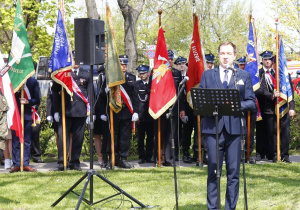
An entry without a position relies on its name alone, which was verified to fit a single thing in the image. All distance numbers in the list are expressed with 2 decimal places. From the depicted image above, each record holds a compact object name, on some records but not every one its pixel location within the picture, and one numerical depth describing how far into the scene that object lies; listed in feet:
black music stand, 20.74
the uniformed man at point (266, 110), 41.78
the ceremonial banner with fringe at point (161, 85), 40.14
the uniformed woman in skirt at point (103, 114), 39.83
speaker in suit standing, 22.53
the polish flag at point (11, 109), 34.99
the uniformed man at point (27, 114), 38.55
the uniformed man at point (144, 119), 43.14
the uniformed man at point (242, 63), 43.16
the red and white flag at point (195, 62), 39.83
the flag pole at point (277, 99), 41.63
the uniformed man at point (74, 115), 38.50
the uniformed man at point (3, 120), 27.09
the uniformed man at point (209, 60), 42.88
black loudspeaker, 26.23
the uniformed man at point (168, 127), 41.01
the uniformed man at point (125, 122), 39.91
